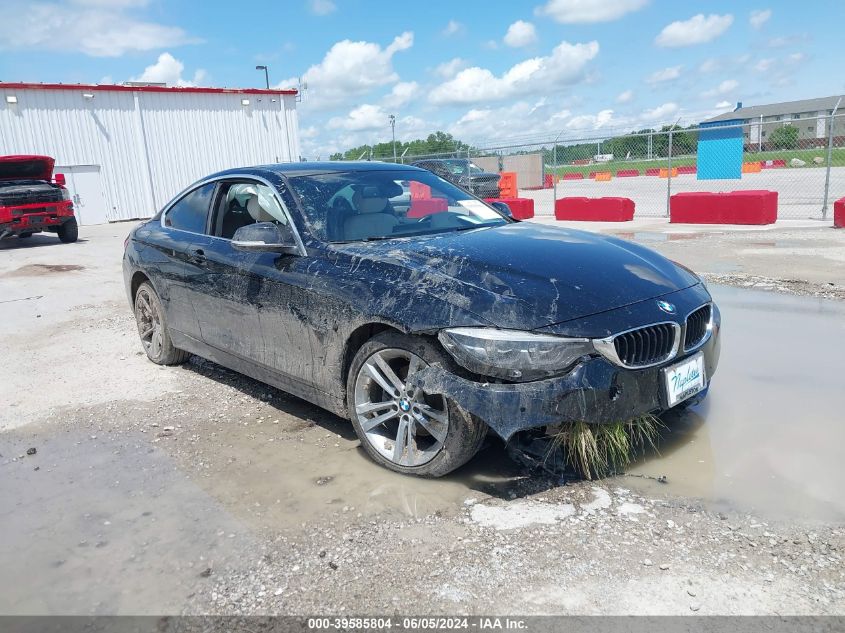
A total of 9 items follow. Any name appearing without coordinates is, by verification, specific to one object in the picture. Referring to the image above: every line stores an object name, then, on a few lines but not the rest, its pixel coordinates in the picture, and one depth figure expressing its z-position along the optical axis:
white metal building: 23.88
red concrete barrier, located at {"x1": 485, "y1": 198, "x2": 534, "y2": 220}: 17.75
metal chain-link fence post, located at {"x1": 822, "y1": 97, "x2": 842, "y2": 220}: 14.02
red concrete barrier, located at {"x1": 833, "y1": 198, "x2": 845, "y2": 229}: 12.43
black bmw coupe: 3.21
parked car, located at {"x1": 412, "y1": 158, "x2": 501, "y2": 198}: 21.67
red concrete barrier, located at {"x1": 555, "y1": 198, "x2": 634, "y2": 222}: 16.06
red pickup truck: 15.69
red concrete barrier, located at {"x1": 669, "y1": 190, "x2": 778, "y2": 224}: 13.62
